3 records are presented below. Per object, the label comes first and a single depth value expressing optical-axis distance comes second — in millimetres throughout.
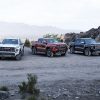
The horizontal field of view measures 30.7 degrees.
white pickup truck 15098
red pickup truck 16803
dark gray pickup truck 17198
